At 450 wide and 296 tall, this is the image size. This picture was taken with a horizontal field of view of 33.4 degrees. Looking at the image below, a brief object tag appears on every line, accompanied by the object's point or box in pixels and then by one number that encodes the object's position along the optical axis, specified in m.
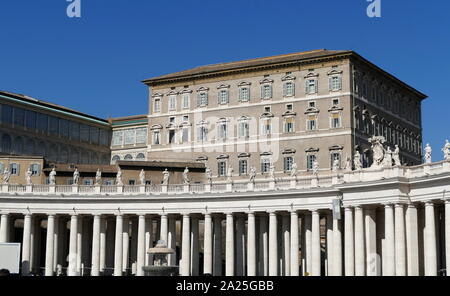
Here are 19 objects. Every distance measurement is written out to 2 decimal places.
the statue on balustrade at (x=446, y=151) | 62.94
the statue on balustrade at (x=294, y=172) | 79.31
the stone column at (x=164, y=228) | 84.38
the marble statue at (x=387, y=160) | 69.12
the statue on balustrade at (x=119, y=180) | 87.81
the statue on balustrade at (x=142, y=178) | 87.26
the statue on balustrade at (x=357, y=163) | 71.97
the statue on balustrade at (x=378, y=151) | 70.44
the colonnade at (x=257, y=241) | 67.00
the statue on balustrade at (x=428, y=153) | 65.44
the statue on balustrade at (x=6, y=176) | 88.06
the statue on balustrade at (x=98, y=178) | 86.01
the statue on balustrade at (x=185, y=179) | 86.31
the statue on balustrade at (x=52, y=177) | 88.81
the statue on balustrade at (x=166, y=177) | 86.44
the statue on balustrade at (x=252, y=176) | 82.38
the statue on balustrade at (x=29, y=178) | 88.25
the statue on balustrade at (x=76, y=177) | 88.62
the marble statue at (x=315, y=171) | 77.69
